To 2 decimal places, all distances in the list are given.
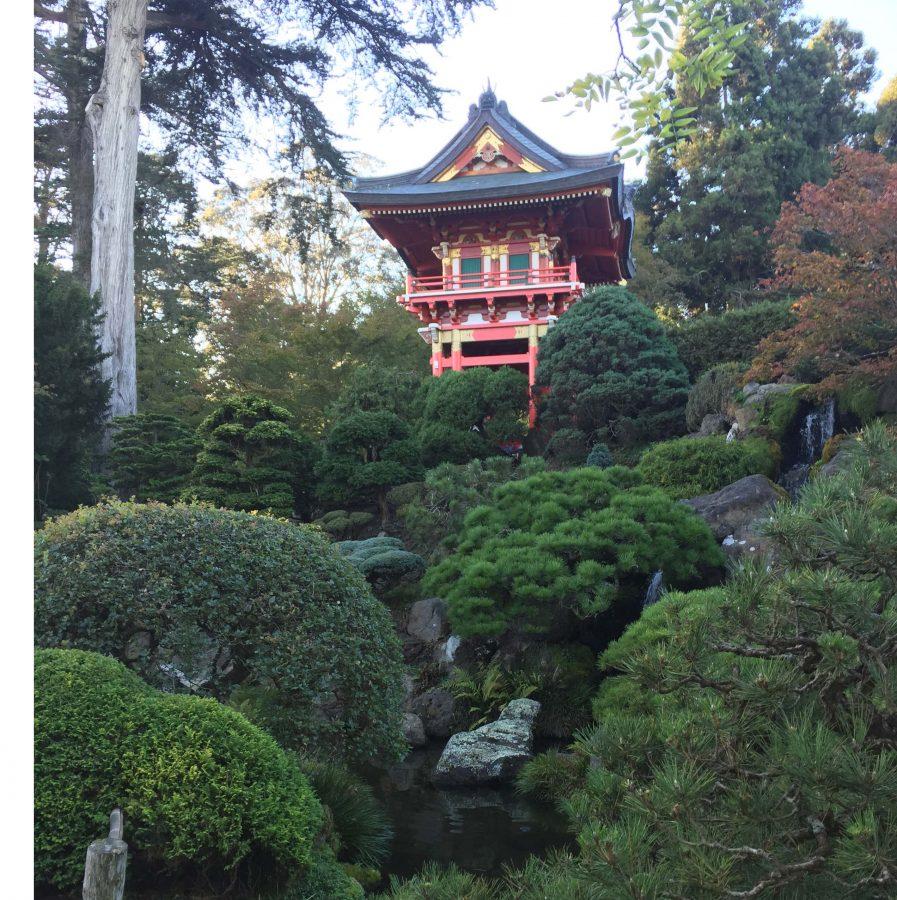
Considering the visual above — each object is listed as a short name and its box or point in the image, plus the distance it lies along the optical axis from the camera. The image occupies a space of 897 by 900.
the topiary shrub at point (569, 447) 12.51
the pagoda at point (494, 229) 14.70
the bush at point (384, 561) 9.31
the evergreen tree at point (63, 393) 10.27
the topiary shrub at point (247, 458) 11.24
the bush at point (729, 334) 13.07
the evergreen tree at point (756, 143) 19.59
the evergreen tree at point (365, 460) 11.97
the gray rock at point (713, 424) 11.19
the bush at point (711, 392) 11.38
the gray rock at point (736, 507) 7.57
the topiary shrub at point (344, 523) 11.56
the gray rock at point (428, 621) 8.69
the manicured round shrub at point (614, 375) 12.21
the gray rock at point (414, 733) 6.93
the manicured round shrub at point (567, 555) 6.68
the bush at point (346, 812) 4.19
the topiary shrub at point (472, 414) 12.61
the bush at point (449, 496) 9.89
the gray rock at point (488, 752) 5.86
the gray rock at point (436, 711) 7.16
